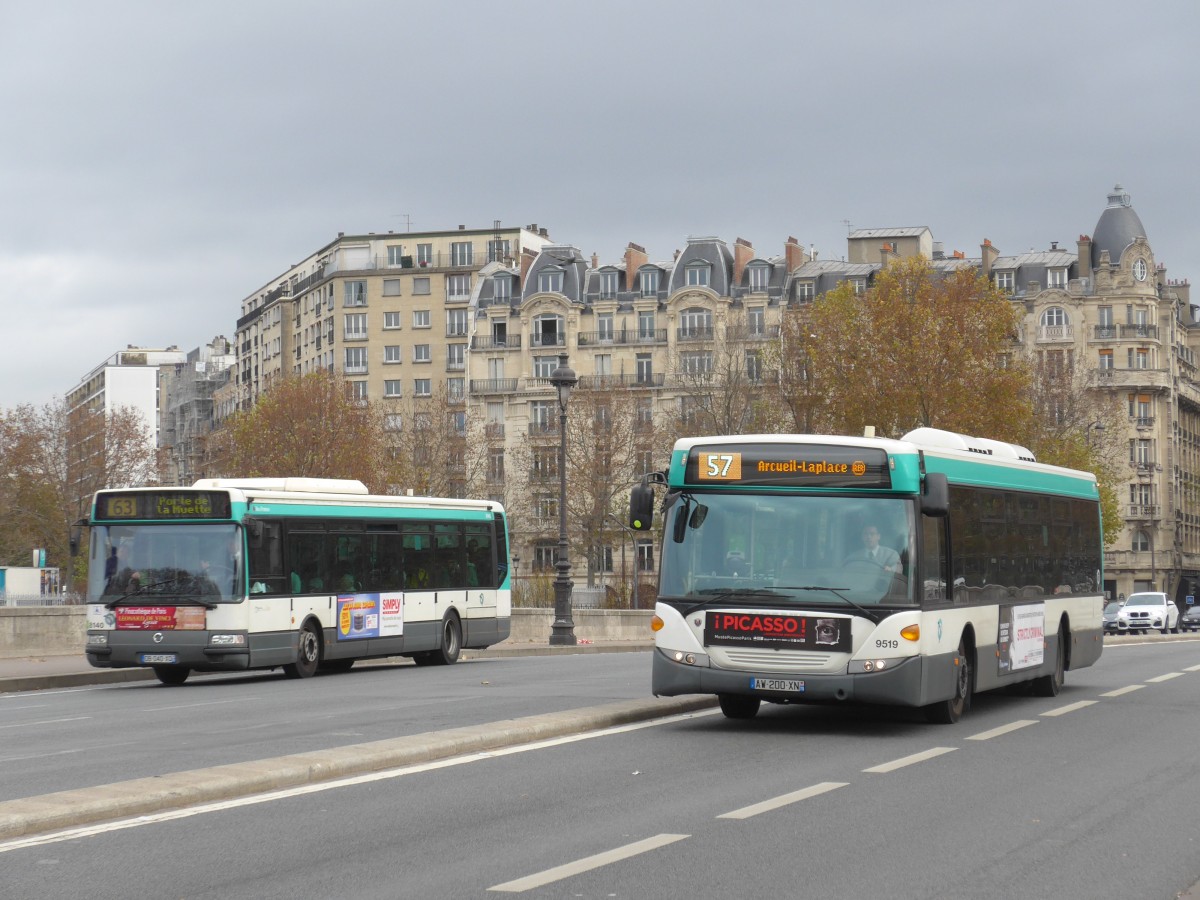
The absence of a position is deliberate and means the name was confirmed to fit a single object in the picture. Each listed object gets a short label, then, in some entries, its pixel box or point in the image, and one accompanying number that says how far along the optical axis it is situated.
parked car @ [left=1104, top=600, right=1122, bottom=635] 63.91
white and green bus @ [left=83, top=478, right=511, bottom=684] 24.94
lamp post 39.81
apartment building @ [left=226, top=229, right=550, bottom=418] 127.62
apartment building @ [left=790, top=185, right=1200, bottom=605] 105.94
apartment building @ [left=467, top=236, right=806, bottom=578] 104.81
